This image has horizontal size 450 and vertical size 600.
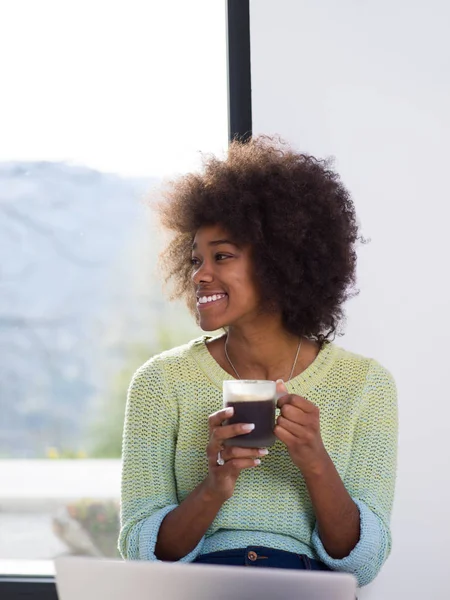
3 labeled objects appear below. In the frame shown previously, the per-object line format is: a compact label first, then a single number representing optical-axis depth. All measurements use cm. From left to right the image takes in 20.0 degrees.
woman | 226
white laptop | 150
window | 298
